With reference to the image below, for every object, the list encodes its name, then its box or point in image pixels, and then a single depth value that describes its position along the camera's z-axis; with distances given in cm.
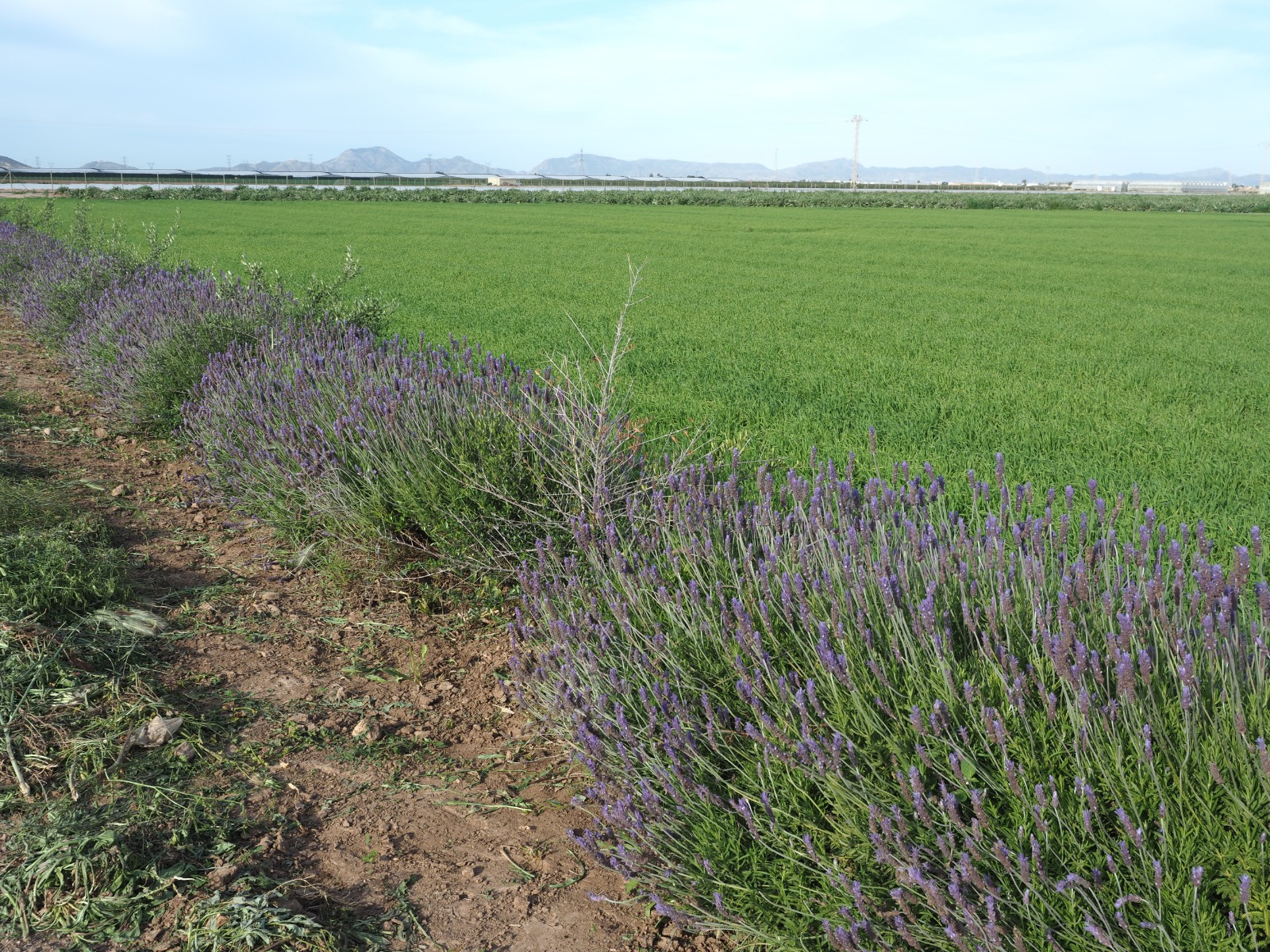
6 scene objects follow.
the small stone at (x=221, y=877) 242
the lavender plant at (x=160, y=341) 675
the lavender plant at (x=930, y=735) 167
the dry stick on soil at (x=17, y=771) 279
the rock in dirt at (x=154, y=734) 306
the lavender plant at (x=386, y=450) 419
